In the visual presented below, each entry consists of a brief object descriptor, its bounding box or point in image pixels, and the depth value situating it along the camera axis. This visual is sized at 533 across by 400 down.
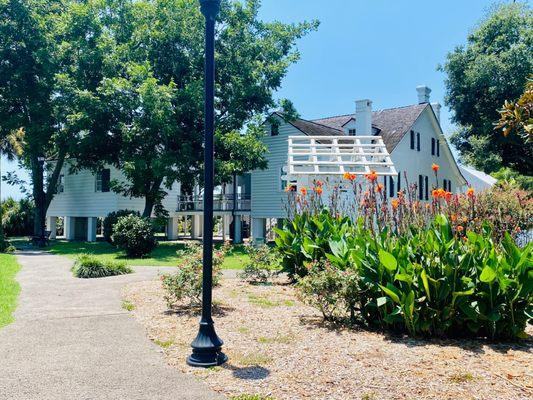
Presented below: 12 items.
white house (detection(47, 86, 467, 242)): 25.57
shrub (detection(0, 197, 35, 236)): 35.47
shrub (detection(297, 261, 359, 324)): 6.03
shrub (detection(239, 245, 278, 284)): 10.50
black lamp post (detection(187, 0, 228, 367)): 4.86
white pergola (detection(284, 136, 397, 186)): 14.13
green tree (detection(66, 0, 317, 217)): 21.11
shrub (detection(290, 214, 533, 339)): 5.30
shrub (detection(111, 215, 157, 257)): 17.06
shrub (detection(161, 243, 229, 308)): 7.37
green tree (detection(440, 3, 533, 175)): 27.53
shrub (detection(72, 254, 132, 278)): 11.91
